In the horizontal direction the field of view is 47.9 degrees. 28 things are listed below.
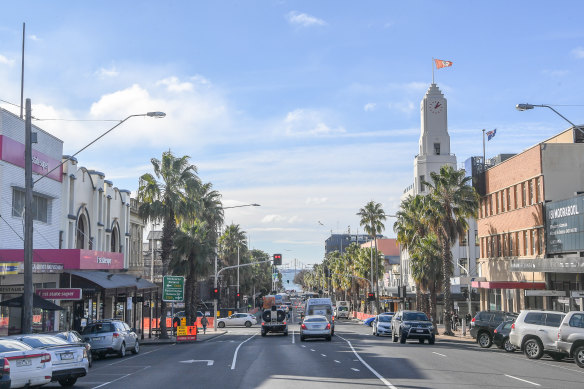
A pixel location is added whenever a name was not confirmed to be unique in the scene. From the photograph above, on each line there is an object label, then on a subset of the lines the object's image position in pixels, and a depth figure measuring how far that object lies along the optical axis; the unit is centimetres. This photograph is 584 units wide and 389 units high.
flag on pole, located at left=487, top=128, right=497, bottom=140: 6053
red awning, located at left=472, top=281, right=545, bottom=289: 4188
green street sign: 4238
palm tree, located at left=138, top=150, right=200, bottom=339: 4409
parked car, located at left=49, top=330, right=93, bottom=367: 1955
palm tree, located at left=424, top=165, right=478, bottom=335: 4525
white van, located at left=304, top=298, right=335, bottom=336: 4512
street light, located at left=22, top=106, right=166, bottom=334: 2223
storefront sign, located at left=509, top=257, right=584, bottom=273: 3427
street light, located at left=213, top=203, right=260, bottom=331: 5532
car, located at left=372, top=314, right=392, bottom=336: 4412
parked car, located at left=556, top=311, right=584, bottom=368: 2295
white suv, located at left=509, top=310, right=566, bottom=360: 2514
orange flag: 7581
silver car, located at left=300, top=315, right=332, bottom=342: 3647
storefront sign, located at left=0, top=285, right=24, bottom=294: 2889
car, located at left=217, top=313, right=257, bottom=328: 6738
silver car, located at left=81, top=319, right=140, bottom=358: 2759
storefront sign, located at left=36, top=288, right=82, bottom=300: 2867
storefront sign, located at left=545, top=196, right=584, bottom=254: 3738
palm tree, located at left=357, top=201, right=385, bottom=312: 8238
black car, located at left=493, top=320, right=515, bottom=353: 3062
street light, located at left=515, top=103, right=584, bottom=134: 2534
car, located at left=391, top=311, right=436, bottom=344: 3375
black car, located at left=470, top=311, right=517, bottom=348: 3284
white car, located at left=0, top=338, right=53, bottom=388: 1501
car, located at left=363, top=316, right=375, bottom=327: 6475
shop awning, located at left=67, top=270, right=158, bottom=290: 3453
